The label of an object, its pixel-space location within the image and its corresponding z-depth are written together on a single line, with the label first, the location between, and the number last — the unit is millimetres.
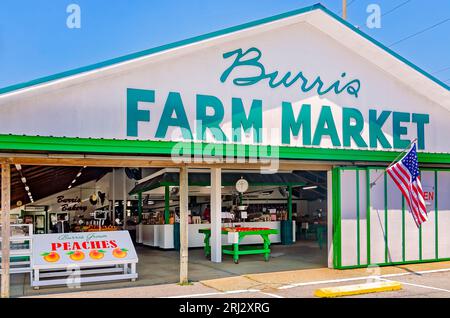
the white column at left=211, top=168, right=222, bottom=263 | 15679
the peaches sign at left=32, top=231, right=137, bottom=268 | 11547
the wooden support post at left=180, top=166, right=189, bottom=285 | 11548
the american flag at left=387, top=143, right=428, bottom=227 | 13141
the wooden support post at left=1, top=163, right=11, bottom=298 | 9914
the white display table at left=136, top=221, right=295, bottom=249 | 19562
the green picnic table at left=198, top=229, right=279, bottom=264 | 15109
